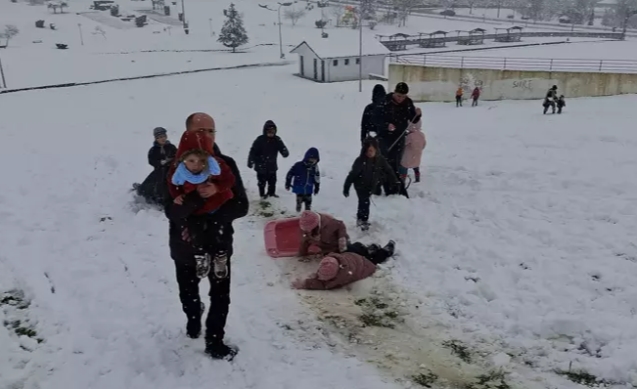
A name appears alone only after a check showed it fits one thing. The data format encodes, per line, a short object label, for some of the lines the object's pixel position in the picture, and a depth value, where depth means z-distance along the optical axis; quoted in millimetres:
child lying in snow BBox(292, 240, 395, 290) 6289
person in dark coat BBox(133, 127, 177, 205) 8844
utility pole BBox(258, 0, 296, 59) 85275
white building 39844
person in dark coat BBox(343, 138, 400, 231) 8039
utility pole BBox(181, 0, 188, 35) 66400
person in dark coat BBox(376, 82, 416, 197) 9125
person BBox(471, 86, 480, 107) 26547
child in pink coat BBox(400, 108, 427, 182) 9711
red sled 7378
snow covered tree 56031
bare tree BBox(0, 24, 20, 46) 56469
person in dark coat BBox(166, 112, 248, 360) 4121
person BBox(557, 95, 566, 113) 20453
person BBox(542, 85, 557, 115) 20297
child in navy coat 8688
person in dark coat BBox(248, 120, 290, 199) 9430
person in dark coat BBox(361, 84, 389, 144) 9273
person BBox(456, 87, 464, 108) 26734
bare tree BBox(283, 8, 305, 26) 78319
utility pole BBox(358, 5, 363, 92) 32931
